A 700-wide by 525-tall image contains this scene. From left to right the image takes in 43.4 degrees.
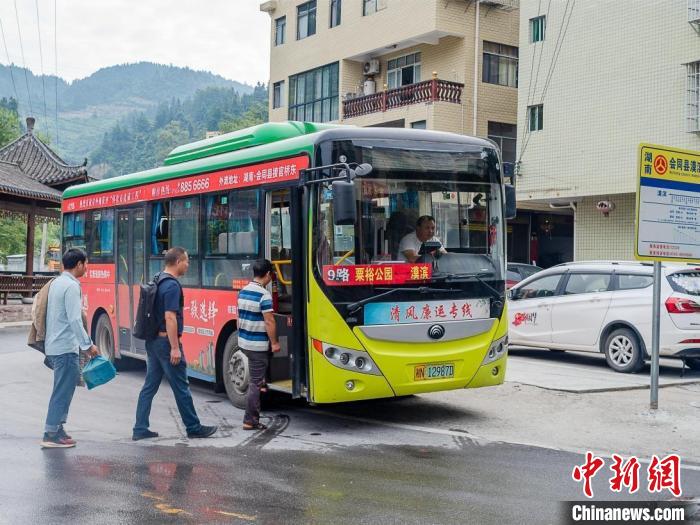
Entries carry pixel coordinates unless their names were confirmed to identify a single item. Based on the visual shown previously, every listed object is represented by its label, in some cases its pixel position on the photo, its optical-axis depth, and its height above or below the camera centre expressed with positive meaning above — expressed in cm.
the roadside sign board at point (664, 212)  1059 +62
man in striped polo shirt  907 -73
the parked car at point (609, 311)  1354 -82
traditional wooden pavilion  3025 +302
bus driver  922 +23
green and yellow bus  894 +2
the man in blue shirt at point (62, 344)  840 -85
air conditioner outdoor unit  3291 +724
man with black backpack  868 -78
